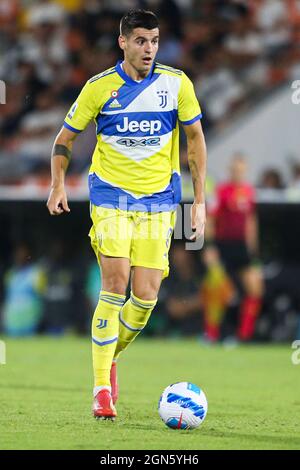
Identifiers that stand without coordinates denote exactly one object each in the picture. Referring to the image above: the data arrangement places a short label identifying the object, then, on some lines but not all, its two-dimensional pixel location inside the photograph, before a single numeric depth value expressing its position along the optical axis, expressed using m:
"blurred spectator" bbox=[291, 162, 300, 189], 14.79
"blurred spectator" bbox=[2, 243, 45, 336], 15.16
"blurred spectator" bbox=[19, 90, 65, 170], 16.17
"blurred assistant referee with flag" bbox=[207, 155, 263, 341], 13.46
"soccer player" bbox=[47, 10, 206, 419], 6.37
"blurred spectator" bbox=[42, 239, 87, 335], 15.13
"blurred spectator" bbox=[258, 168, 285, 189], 14.72
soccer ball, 5.83
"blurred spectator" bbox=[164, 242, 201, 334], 14.70
